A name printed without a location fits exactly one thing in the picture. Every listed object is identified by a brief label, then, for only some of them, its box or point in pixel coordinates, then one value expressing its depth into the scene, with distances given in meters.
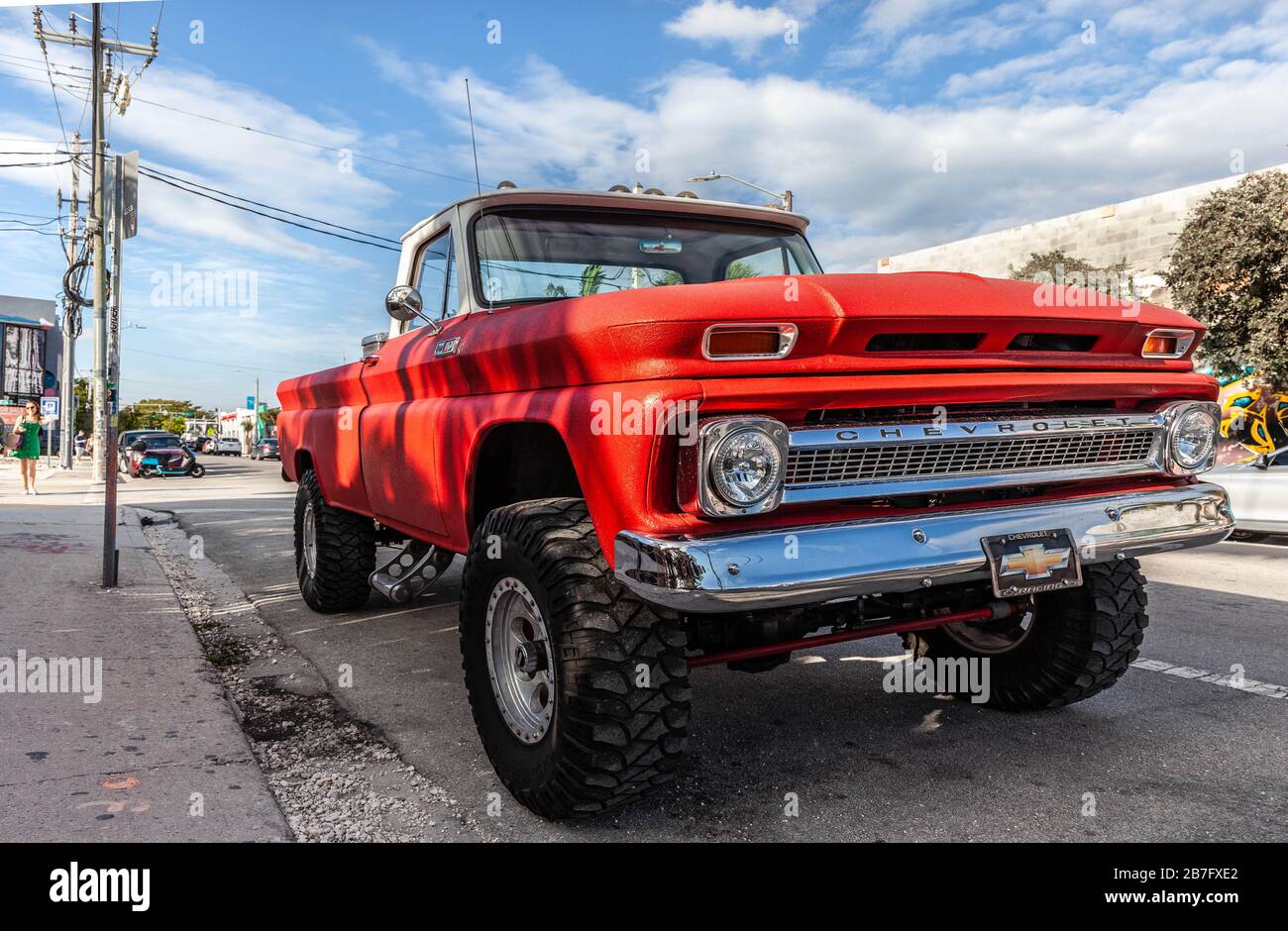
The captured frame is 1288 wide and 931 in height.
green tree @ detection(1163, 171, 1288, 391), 14.93
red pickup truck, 2.36
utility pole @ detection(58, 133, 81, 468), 30.23
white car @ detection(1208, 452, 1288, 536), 9.64
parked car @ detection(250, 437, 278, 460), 53.84
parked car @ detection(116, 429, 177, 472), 28.40
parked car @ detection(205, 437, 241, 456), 62.19
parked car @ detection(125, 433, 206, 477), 26.97
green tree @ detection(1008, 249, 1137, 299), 19.88
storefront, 56.19
